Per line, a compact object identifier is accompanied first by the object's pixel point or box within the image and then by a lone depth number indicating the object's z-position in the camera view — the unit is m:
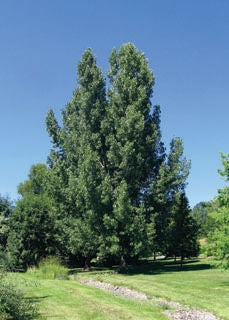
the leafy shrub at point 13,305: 7.58
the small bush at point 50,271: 19.81
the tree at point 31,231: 27.47
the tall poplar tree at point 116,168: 21.55
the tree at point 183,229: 28.44
